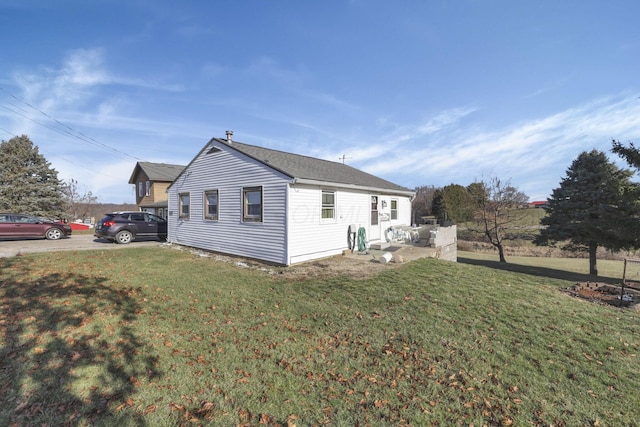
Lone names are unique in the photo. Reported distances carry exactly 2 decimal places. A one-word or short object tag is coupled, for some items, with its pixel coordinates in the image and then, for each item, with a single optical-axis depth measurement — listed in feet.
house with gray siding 32.37
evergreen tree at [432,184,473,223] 120.78
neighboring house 91.61
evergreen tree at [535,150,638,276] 44.39
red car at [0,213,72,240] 47.55
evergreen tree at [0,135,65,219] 82.79
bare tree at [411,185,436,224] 155.81
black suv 49.21
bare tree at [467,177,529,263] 72.28
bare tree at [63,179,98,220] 113.29
